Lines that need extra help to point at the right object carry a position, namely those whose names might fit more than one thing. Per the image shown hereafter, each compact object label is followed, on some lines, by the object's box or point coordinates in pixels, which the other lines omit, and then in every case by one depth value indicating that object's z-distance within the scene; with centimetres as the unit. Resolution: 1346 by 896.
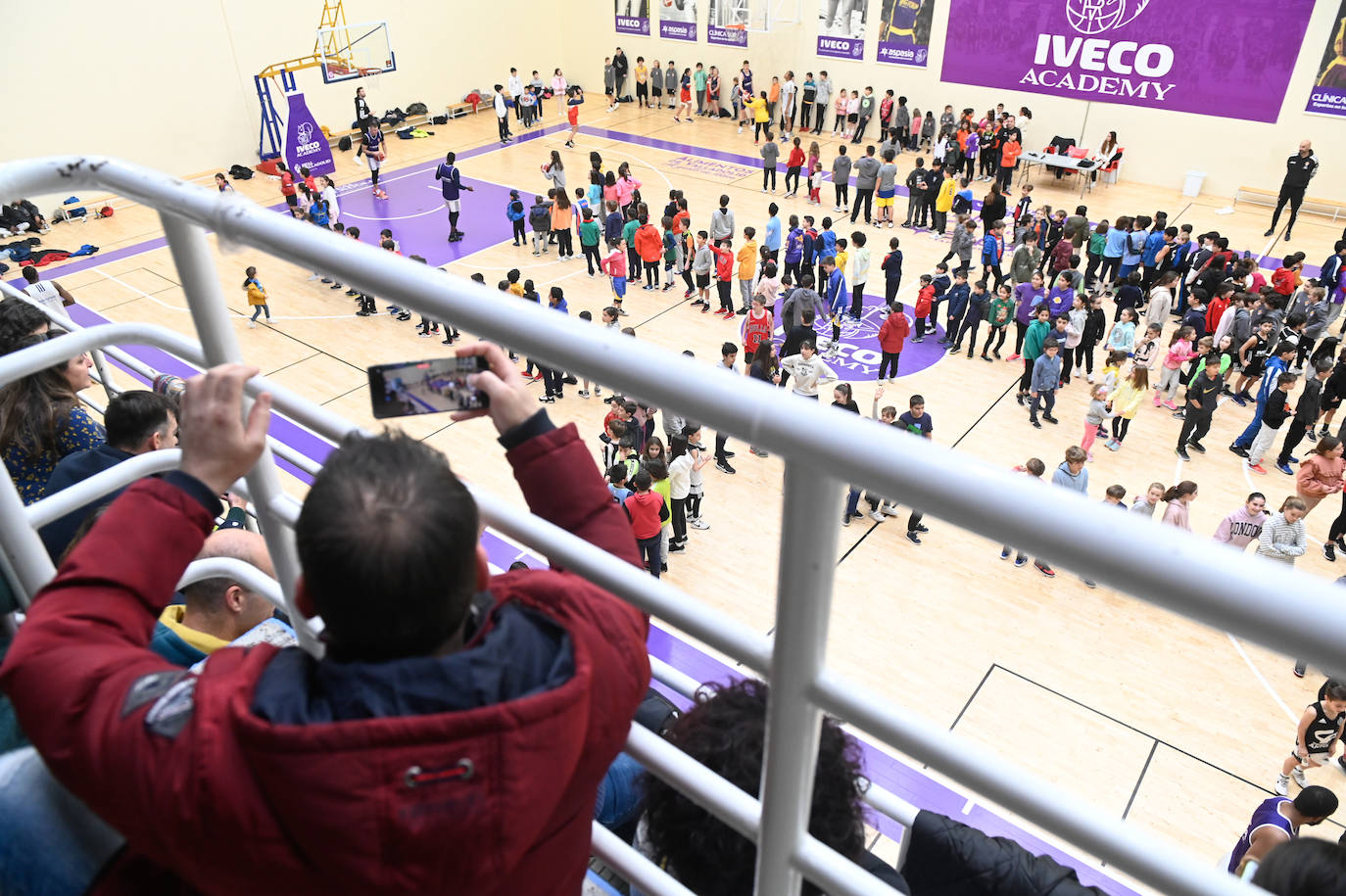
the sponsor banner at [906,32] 2259
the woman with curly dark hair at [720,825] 169
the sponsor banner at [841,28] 2353
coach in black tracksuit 1730
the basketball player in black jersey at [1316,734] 670
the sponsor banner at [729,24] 2536
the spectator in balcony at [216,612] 223
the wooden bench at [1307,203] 1878
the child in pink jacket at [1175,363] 1193
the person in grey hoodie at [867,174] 1788
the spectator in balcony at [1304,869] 185
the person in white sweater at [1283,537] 832
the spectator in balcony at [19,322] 407
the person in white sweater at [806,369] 1084
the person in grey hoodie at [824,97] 2436
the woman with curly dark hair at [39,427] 337
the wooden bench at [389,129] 2389
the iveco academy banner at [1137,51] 1872
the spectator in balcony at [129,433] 272
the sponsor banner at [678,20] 2647
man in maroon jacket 94
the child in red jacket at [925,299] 1386
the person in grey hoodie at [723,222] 1513
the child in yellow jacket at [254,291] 1370
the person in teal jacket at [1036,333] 1185
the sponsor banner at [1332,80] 1778
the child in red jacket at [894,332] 1228
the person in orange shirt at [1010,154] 1988
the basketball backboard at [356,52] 2288
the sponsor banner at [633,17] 2731
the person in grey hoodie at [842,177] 1888
